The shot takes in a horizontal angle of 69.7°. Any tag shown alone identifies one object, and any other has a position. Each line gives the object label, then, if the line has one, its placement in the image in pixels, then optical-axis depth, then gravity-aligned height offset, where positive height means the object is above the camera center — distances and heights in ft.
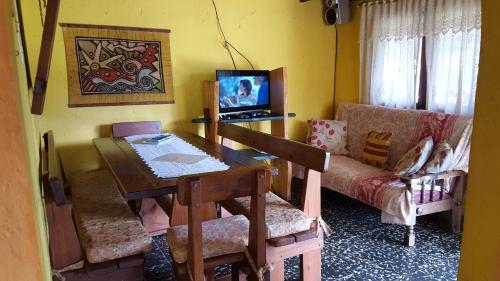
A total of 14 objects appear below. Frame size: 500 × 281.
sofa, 8.34 -2.53
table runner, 5.97 -1.37
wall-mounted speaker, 12.36 +2.38
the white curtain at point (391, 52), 10.92 +0.87
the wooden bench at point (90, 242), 4.80 -2.24
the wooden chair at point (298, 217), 5.58 -2.25
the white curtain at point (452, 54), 9.28 +0.63
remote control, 8.59 -1.28
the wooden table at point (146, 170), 5.12 -1.40
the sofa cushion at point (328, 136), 12.06 -1.85
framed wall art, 9.49 +0.60
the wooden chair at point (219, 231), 4.30 -2.11
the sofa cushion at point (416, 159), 8.75 -1.98
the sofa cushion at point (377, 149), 10.49 -2.04
